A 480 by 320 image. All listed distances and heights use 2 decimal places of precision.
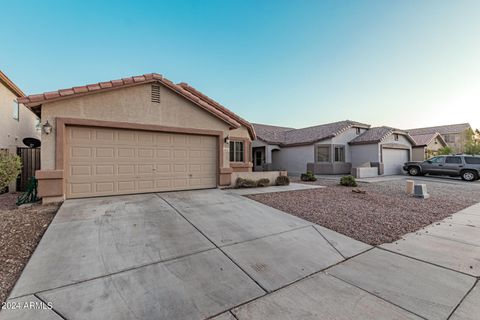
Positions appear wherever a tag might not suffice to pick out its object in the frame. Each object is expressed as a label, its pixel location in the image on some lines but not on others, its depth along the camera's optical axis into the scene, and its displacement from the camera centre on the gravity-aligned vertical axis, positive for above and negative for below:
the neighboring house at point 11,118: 9.52 +2.49
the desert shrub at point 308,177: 14.38 -1.20
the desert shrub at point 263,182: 10.58 -1.12
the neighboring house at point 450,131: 37.53 +5.34
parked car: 15.33 -0.72
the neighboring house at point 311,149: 19.00 +1.11
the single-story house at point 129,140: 6.69 +0.91
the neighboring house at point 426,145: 23.14 +1.50
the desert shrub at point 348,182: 11.75 -1.30
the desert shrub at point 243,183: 9.98 -1.07
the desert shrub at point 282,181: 11.31 -1.14
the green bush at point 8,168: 5.62 -0.10
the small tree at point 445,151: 23.84 +0.82
